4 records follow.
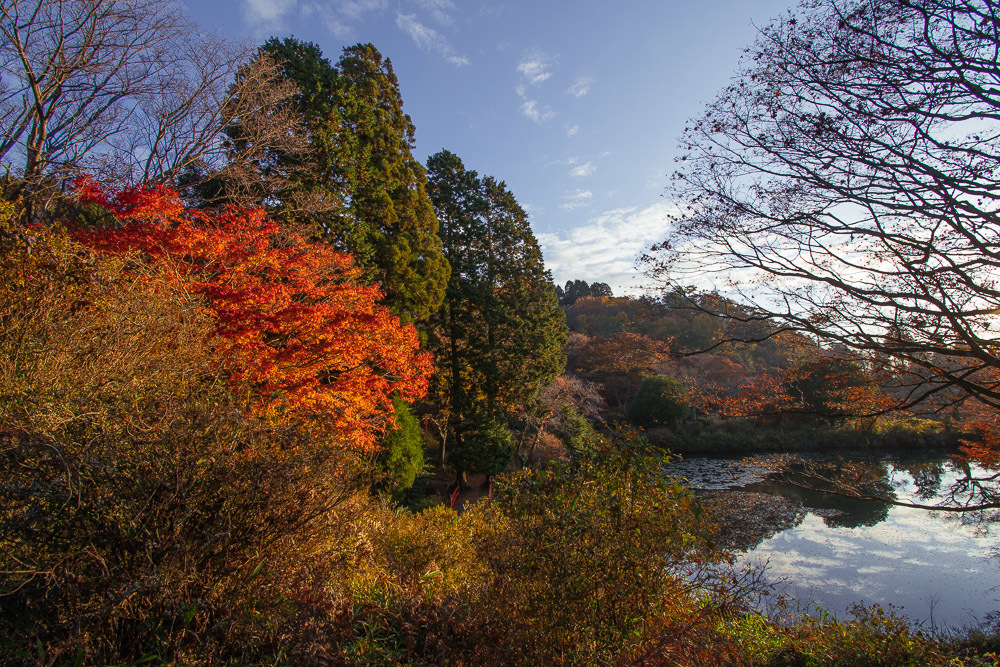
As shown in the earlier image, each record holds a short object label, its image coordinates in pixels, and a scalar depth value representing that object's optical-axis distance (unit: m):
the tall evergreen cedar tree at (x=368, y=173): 11.60
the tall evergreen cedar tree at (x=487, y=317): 15.22
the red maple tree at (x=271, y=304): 6.55
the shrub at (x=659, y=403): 22.08
